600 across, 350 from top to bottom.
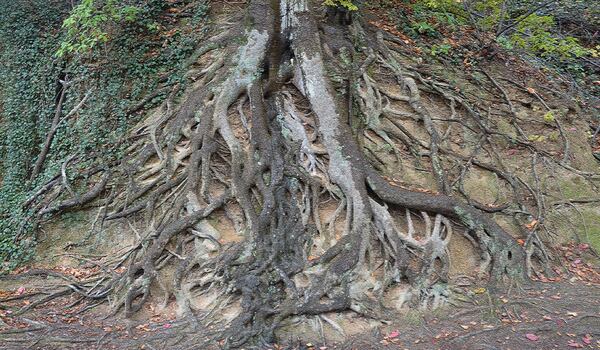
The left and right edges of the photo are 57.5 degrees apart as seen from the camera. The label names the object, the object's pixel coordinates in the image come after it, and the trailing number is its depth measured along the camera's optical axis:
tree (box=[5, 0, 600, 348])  6.98
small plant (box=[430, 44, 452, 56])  10.18
